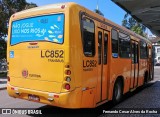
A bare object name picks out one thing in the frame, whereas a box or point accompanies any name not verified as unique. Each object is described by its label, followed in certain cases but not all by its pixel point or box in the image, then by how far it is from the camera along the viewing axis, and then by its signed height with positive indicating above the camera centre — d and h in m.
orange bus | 4.09 +0.03
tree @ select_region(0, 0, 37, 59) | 16.45 +4.96
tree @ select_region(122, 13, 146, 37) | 49.68 +10.36
